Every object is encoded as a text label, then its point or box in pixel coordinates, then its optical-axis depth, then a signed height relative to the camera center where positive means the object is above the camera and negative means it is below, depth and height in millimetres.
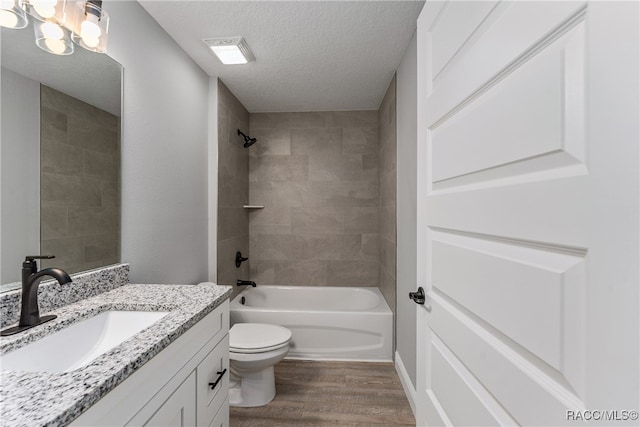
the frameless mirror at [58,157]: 958 +212
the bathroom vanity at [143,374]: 579 -379
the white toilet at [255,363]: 1888 -986
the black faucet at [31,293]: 876 -255
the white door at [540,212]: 414 +1
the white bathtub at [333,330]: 2518 -1018
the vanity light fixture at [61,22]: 970 +699
